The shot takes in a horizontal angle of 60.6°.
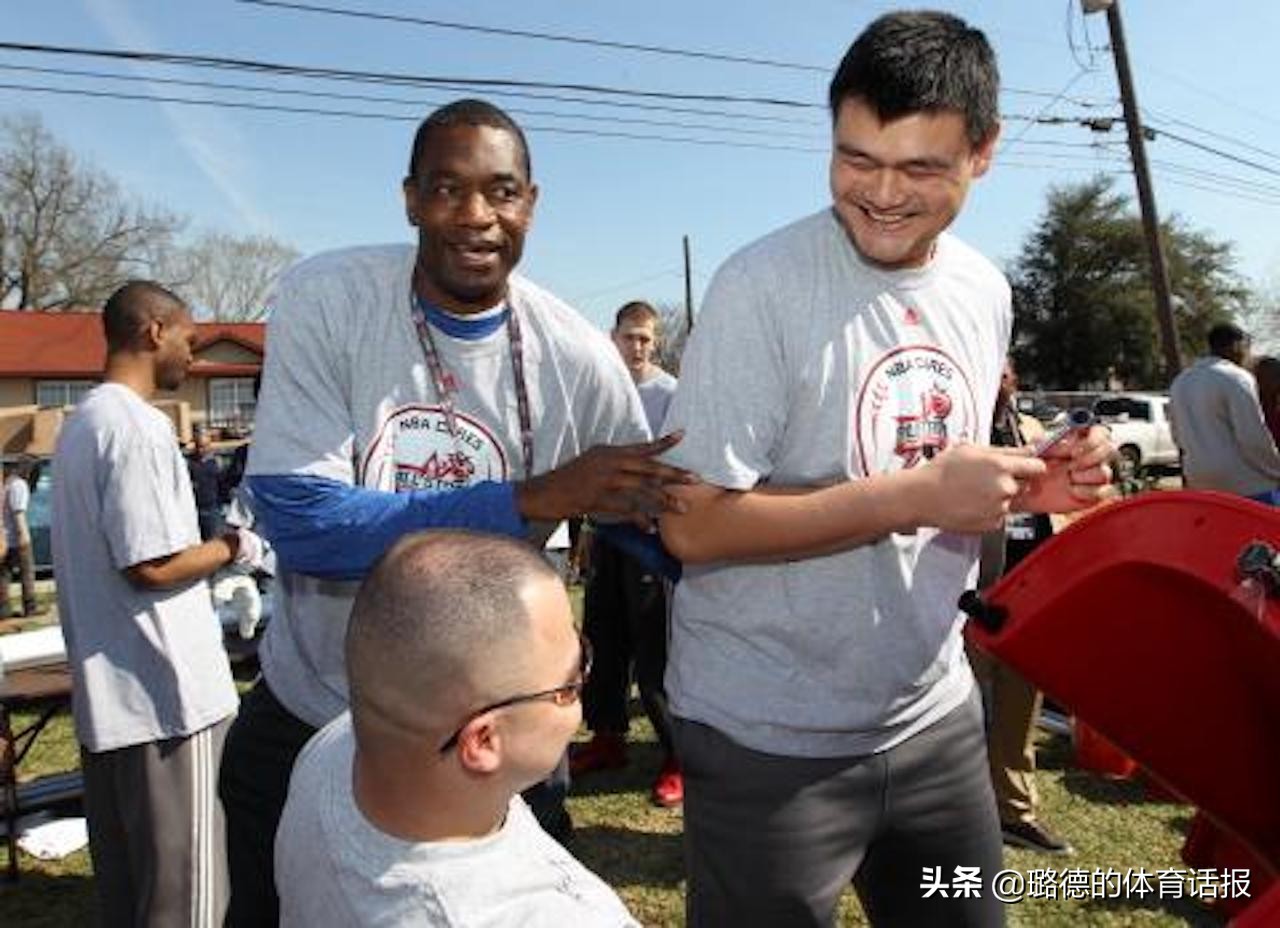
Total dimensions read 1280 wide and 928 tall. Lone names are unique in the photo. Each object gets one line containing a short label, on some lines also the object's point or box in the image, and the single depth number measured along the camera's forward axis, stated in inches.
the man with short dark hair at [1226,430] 268.2
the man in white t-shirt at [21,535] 417.1
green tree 1720.0
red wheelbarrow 51.2
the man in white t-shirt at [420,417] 70.3
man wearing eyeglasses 44.6
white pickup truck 957.8
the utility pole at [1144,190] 696.4
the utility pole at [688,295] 1602.6
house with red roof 1446.9
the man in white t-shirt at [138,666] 111.8
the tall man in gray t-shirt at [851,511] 64.8
